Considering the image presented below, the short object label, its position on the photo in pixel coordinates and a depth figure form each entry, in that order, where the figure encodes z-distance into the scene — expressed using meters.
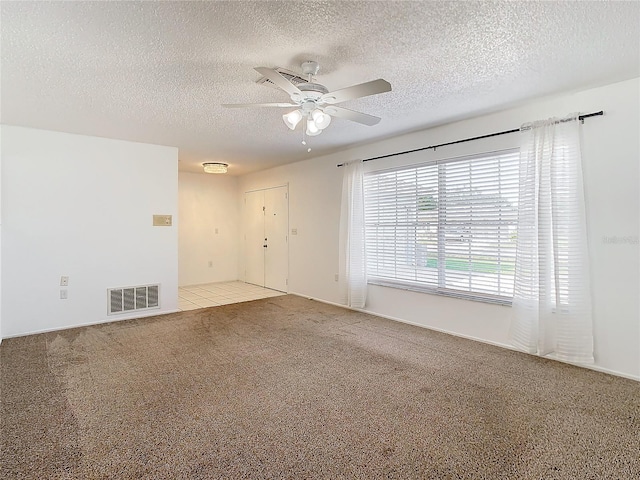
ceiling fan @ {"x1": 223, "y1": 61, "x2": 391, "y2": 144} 2.12
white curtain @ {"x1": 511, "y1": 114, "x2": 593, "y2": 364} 3.00
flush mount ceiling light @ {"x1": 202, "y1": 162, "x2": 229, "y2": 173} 6.06
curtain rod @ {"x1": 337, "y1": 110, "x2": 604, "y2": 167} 2.97
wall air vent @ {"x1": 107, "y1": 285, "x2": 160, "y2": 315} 4.59
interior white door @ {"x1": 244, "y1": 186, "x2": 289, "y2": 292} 6.58
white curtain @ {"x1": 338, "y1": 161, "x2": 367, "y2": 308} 4.95
